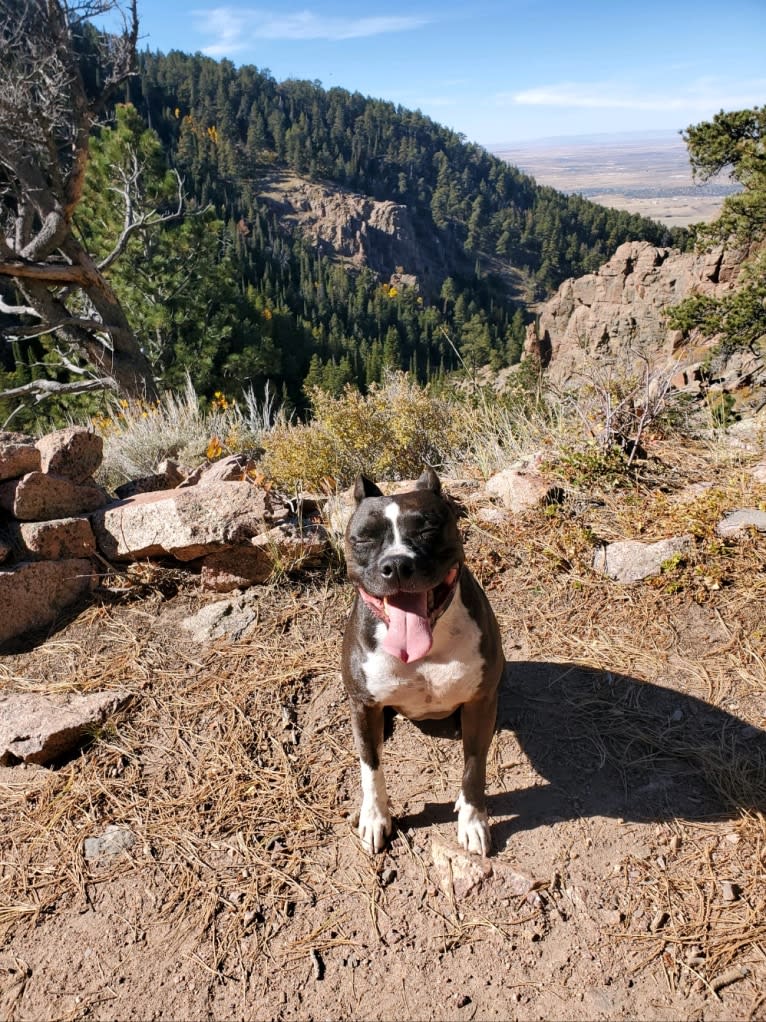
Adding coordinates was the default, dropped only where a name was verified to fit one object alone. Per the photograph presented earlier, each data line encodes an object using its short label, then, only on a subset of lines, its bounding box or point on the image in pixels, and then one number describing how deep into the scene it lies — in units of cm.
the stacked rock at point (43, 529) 307
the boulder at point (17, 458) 322
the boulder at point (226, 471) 370
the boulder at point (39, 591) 302
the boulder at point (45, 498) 314
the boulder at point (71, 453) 338
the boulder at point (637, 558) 313
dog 176
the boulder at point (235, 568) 324
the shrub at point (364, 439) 437
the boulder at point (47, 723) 238
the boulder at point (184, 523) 313
